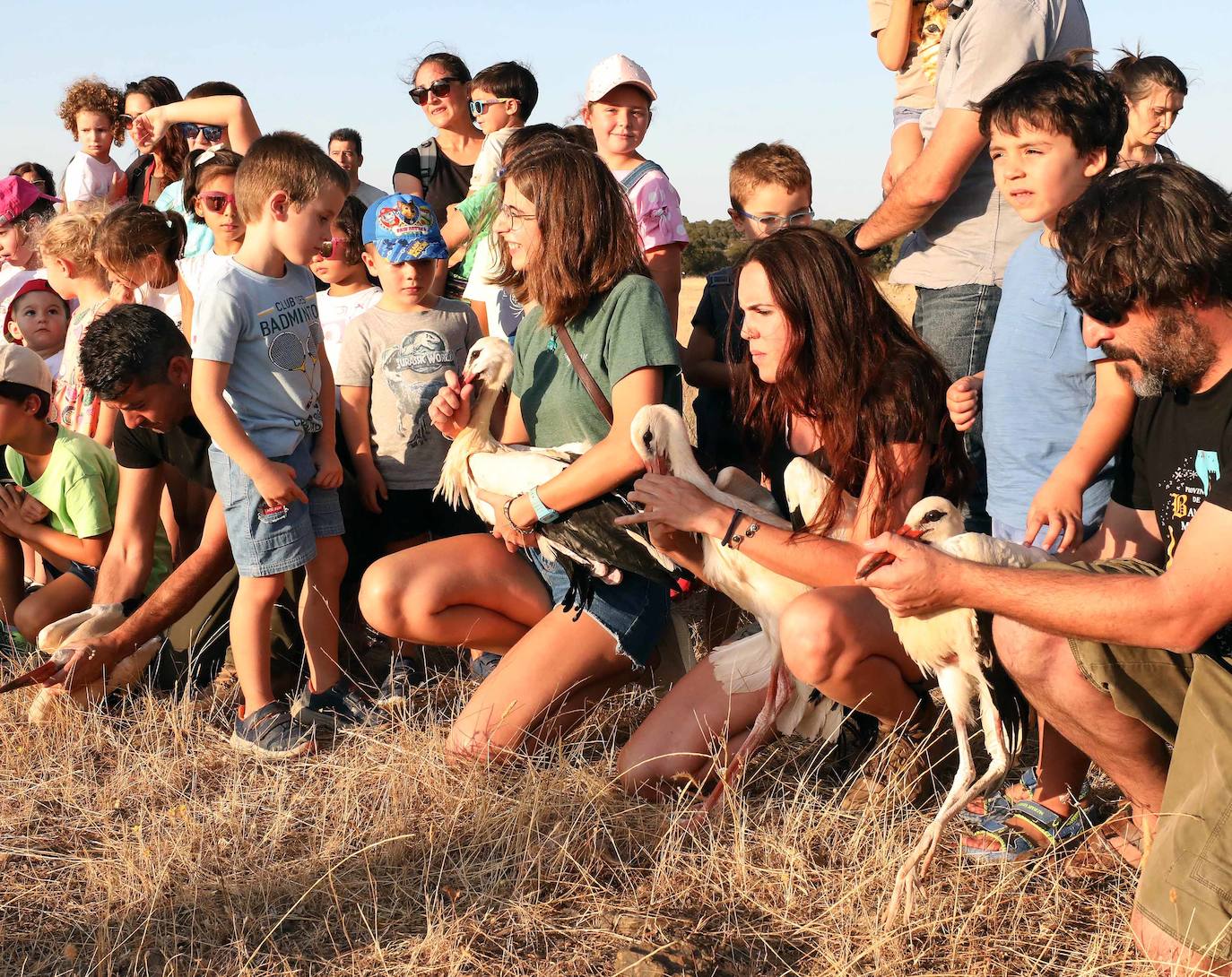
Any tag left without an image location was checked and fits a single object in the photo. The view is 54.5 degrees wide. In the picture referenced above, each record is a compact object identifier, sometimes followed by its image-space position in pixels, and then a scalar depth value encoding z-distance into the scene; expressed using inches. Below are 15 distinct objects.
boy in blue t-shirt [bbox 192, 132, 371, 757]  166.2
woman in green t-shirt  150.3
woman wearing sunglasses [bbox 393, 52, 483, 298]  251.8
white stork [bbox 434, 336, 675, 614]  154.3
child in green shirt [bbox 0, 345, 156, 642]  197.9
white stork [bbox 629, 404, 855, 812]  143.2
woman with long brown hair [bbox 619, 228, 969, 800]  134.3
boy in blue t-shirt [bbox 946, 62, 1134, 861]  133.0
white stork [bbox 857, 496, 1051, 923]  119.5
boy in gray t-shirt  191.0
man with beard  103.9
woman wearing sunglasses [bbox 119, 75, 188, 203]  273.7
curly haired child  317.7
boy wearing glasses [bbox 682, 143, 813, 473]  196.5
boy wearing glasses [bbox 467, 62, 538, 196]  237.5
